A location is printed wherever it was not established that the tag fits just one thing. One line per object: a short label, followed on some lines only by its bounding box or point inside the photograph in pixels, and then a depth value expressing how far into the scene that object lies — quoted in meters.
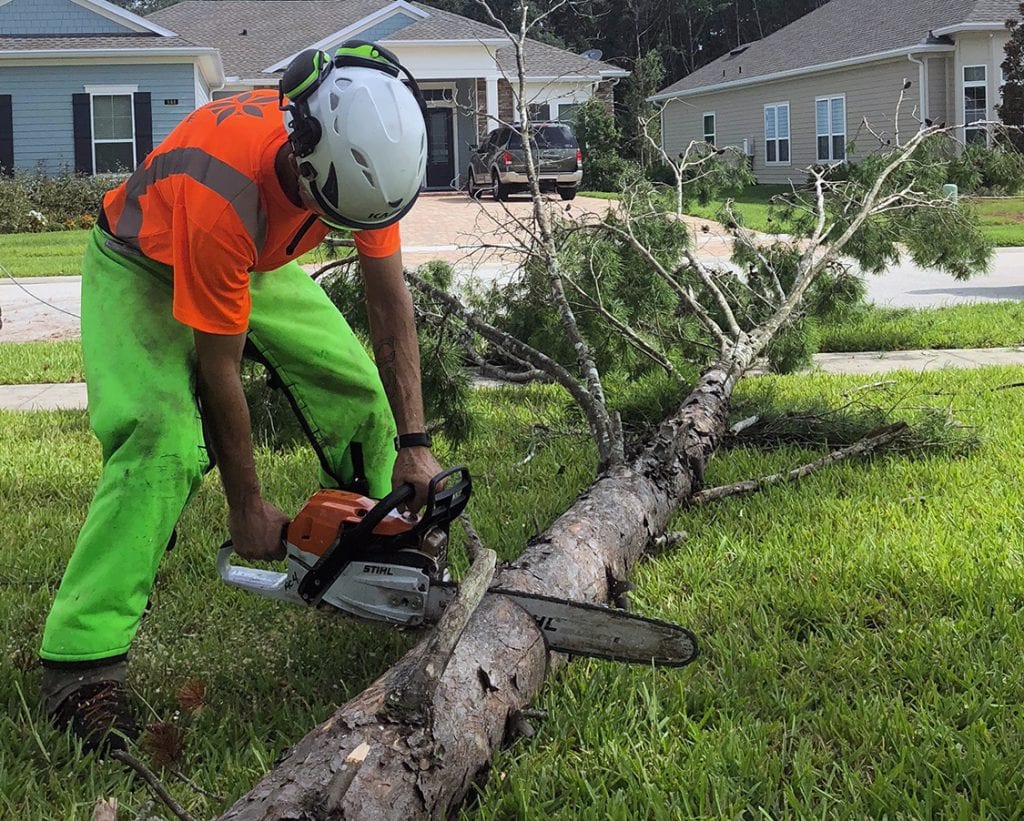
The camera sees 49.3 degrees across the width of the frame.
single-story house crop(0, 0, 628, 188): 23.50
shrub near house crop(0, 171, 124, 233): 21.17
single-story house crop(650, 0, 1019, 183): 24.95
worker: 2.38
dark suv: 22.92
